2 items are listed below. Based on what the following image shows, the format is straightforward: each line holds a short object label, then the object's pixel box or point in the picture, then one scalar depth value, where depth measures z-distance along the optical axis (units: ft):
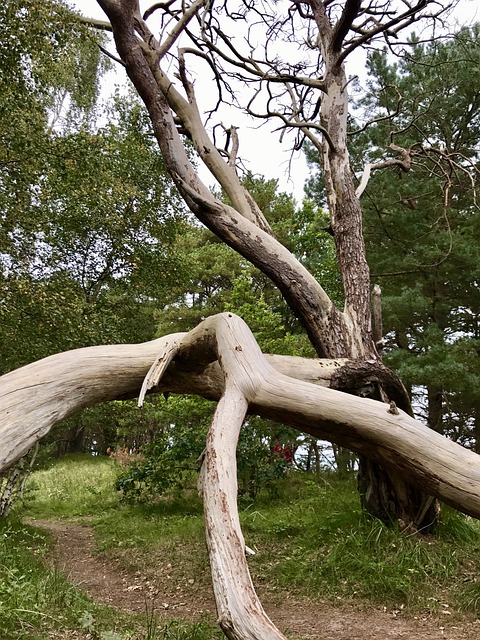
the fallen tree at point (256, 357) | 9.35
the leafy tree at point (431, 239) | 27.30
